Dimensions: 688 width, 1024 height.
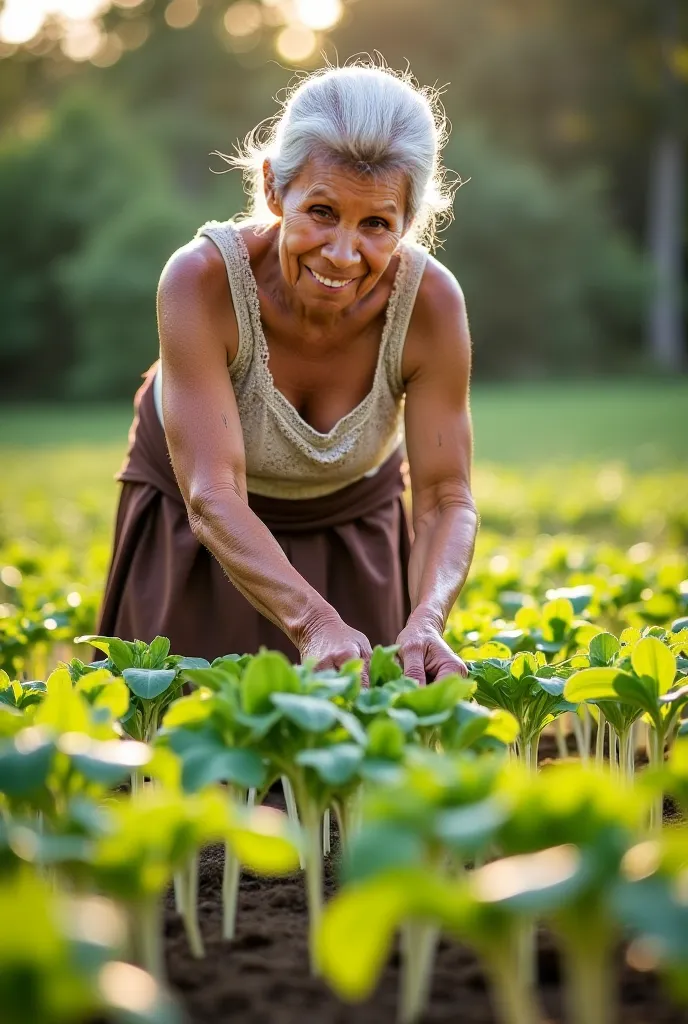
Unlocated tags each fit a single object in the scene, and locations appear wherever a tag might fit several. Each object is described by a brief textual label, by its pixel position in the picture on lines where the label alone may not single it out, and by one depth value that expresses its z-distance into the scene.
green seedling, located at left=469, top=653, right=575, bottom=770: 2.43
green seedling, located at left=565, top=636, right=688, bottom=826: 2.18
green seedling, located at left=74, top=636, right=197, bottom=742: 2.36
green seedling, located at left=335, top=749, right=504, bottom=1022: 1.35
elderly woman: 2.78
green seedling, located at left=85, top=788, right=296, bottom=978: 1.41
